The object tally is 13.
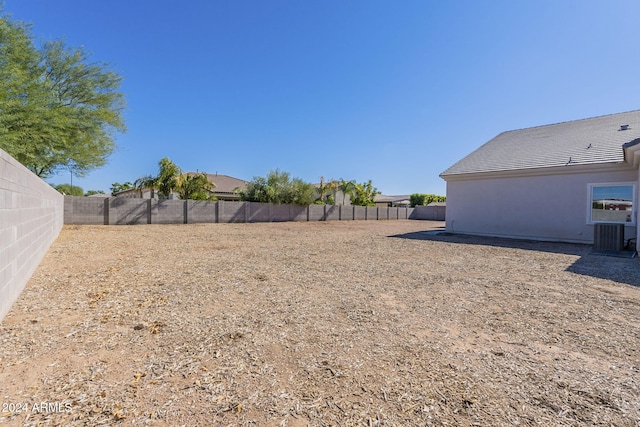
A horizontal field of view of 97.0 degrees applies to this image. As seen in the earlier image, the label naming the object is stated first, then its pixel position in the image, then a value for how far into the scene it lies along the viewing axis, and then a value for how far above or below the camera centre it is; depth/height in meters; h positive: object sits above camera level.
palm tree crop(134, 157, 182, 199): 22.38 +2.57
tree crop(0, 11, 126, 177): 8.62 +3.96
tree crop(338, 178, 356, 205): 31.45 +2.68
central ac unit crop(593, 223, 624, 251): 8.18 -0.74
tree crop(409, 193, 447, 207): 44.50 +1.98
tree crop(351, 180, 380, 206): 32.12 +1.94
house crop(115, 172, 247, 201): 27.71 +2.12
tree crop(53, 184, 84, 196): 43.53 +3.50
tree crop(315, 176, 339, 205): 29.32 +2.40
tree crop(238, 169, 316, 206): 21.95 +1.66
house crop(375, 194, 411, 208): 48.39 +1.73
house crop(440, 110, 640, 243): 9.30 +1.10
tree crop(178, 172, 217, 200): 22.84 +2.02
